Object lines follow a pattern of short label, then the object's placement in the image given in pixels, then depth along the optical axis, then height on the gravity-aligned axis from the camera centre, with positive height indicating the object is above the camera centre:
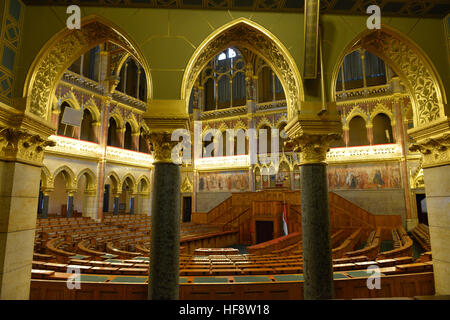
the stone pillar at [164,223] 3.82 -0.32
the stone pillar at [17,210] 3.69 -0.13
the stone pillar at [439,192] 4.22 +0.14
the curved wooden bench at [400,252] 6.62 -1.24
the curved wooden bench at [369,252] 6.91 -1.32
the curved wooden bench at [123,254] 6.93 -1.35
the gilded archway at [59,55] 4.20 +2.35
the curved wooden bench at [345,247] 8.02 -1.42
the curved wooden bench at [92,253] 6.52 -1.27
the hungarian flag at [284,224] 12.73 -1.06
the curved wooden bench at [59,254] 6.36 -1.23
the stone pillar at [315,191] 4.01 +0.15
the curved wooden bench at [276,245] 9.02 -1.51
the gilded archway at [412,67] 4.49 +2.27
